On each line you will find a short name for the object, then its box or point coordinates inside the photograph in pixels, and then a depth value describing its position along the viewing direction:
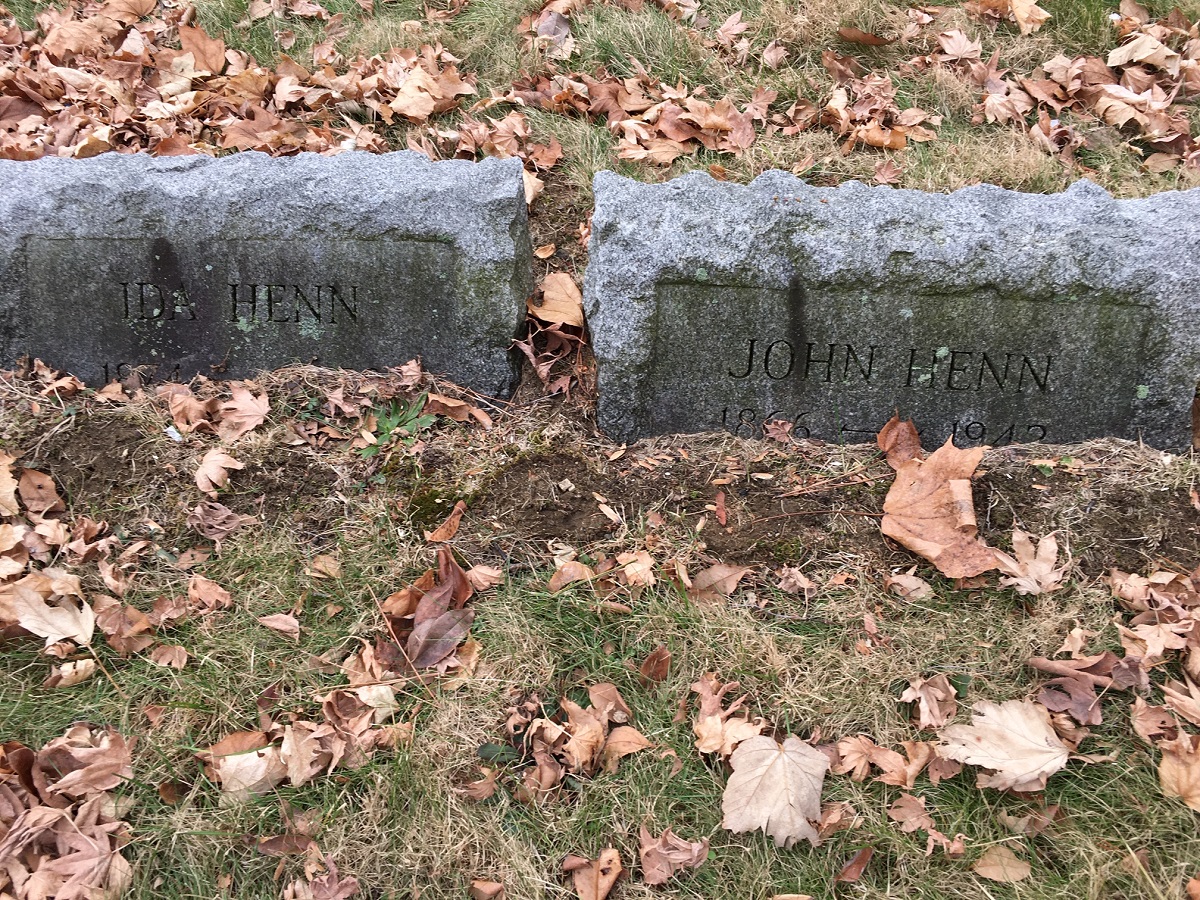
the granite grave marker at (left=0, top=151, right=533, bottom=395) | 2.74
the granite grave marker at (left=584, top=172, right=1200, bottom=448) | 2.51
